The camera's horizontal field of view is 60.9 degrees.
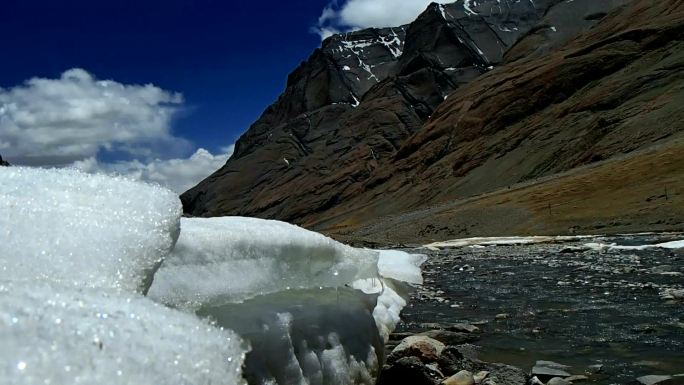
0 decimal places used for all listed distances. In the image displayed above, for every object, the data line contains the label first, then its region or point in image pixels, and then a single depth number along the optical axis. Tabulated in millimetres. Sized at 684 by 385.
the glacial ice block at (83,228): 3107
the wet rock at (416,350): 6676
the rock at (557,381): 6254
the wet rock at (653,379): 6230
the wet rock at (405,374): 5723
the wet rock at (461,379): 5985
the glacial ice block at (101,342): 2119
